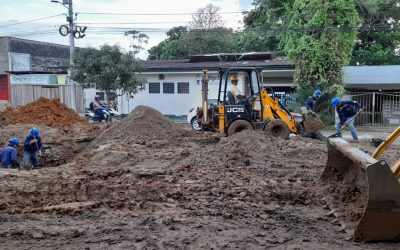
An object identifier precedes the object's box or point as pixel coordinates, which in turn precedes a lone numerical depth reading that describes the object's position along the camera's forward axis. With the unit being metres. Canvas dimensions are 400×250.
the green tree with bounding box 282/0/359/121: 22.25
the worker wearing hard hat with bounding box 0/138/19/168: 11.42
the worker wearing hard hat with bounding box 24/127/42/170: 12.70
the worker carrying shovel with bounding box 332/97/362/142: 15.30
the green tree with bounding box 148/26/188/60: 42.23
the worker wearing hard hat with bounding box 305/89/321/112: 18.09
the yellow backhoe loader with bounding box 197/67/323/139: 14.34
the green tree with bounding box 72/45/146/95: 24.39
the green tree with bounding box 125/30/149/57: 37.75
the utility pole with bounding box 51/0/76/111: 27.20
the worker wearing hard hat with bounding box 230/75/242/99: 14.32
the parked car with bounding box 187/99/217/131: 21.56
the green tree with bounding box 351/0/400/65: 29.56
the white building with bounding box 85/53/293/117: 26.45
